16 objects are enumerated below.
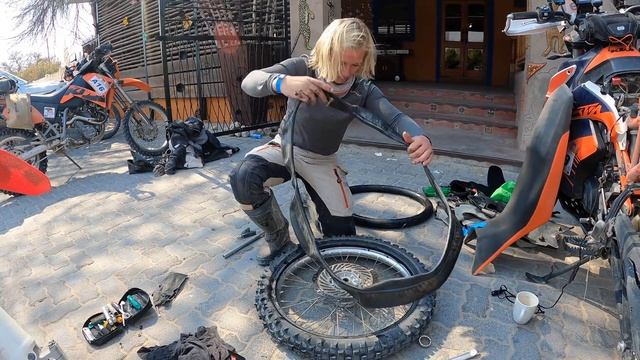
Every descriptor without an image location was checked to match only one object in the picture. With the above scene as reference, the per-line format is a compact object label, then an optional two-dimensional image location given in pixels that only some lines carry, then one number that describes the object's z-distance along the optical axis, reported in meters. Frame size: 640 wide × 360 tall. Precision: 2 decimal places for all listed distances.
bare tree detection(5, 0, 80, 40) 11.38
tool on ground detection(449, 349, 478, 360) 2.02
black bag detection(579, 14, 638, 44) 2.21
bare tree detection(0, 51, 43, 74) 18.52
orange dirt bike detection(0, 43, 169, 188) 5.01
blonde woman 2.20
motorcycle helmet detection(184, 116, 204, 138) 5.46
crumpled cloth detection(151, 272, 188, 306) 2.55
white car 8.12
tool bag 2.22
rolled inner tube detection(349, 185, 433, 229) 3.39
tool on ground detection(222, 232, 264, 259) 3.07
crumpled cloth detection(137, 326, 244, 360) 1.92
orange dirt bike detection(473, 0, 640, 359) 1.99
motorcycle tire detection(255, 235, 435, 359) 2.01
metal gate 6.46
